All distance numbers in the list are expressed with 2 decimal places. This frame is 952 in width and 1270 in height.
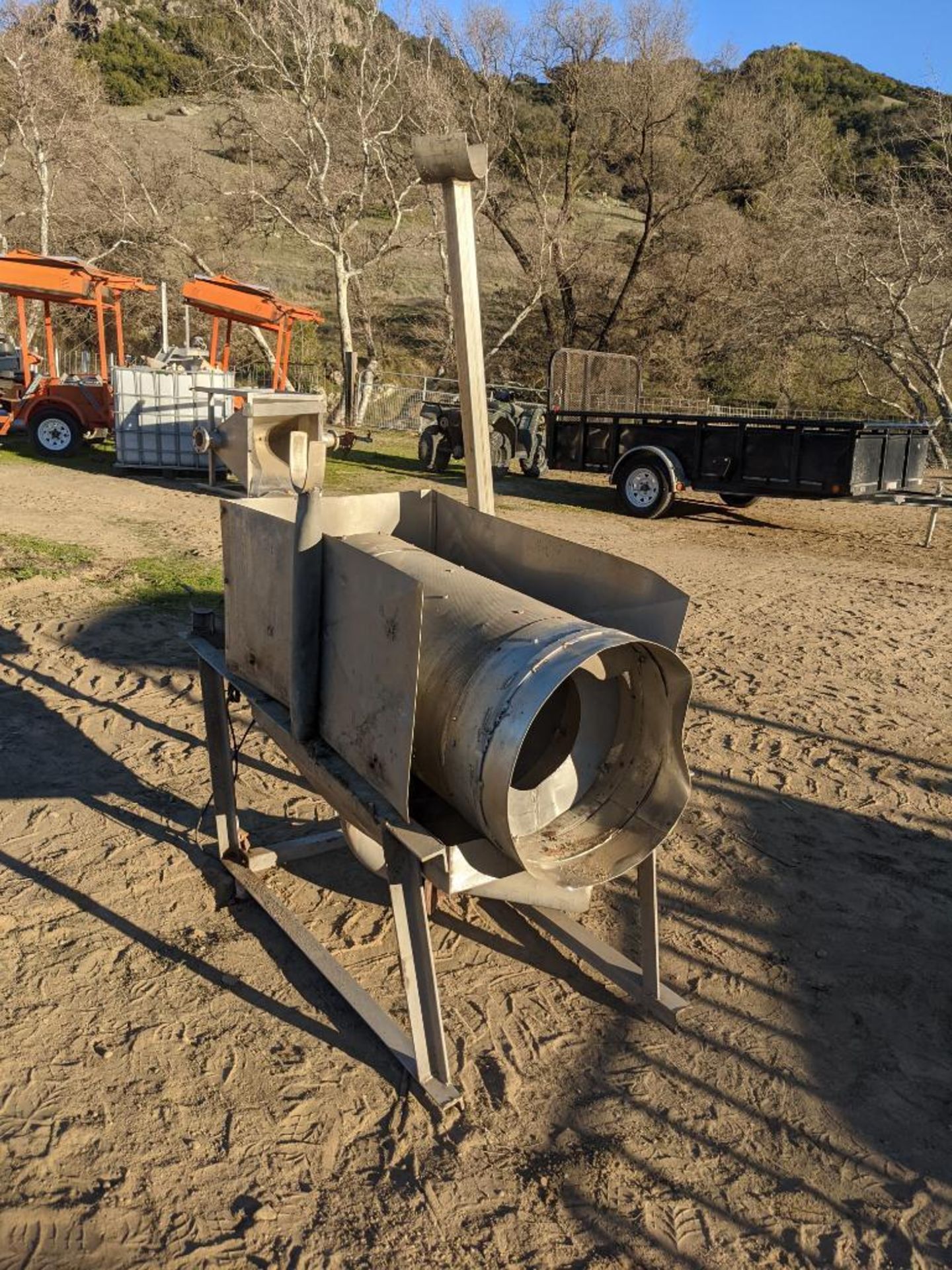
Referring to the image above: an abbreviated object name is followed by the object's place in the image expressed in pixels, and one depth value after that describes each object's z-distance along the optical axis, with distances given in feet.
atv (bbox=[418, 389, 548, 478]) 48.44
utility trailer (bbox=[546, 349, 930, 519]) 33.09
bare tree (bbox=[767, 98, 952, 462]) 56.49
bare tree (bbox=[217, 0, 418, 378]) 70.38
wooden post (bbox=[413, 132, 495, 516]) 9.08
